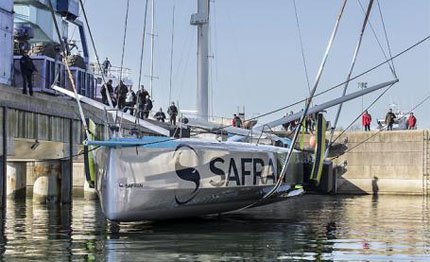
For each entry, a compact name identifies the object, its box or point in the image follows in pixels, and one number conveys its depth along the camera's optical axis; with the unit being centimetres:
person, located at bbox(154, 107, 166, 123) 3425
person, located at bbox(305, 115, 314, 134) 4113
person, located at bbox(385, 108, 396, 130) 4263
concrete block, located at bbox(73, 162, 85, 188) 3853
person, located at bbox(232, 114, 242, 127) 2766
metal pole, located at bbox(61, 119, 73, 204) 2805
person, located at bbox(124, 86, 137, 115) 3148
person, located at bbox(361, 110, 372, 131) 4459
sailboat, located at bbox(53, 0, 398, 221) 1738
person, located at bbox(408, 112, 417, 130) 4575
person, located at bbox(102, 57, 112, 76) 3751
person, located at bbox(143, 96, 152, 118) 3092
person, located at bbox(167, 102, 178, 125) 3359
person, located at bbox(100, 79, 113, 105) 2855
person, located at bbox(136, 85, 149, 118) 3166
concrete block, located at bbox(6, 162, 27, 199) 3123
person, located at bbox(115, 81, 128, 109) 2835
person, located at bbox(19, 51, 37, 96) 2305
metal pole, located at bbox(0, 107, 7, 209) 2203
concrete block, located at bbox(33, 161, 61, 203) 2844
